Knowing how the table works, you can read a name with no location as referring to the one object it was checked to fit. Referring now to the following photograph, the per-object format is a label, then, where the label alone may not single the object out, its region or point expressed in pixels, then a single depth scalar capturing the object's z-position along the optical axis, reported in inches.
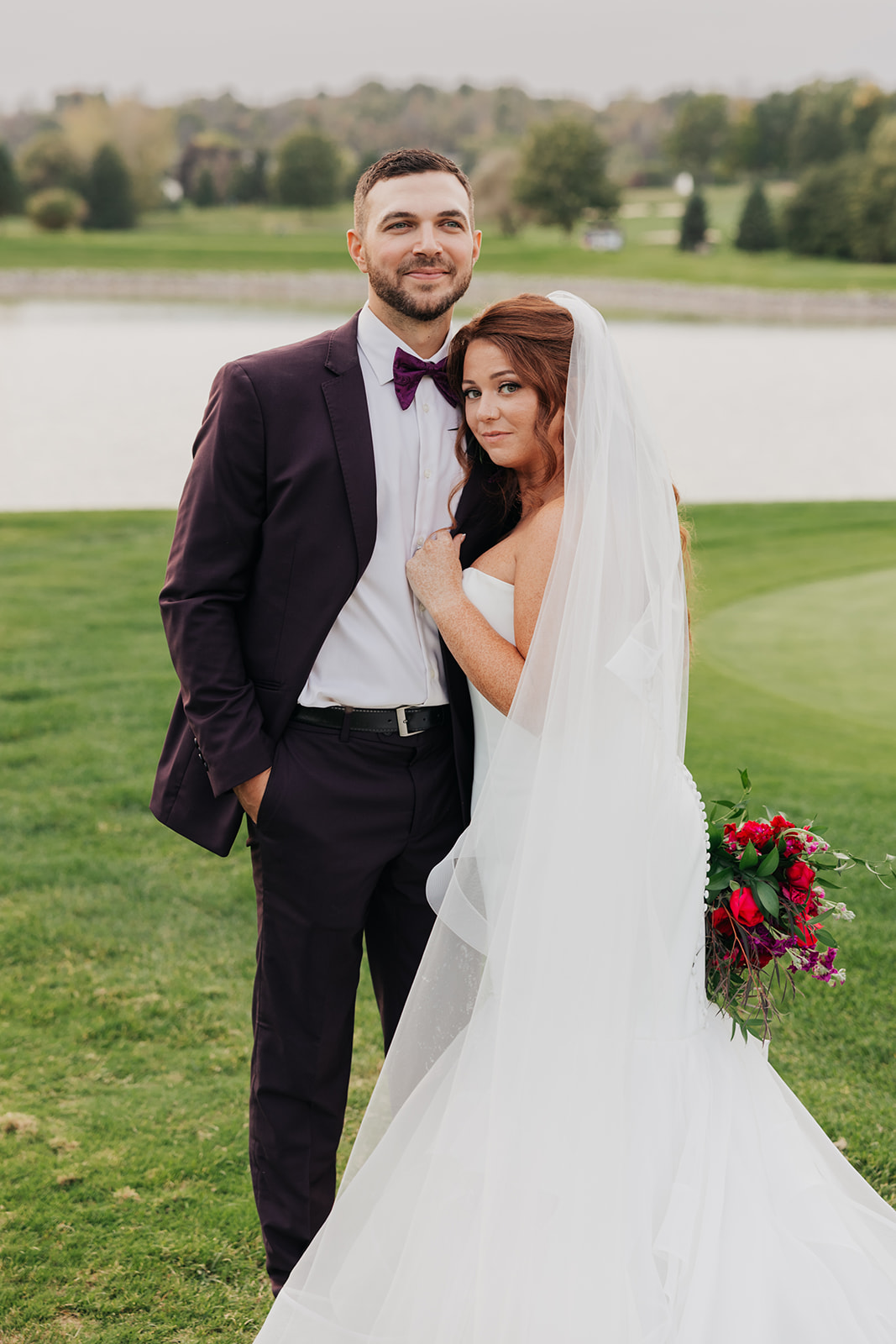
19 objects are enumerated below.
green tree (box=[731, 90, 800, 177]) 2509.8
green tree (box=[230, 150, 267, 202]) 2429.9
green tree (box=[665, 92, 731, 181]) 2539.4
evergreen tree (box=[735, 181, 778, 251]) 2082.9
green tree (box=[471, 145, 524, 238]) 2268.7
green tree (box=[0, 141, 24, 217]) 2263.8
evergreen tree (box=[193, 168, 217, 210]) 2471.7
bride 85.8
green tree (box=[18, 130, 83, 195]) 2340.1
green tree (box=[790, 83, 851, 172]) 2331.4
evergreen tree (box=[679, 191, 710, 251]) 2111.2
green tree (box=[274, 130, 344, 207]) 2285.9
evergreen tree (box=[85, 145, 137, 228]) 2299.5
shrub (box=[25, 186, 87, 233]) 2245.3
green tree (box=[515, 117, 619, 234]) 2207.2
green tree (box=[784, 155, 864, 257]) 2058.3
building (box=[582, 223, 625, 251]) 2161.7
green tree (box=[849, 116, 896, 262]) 1987.0
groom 99.2
